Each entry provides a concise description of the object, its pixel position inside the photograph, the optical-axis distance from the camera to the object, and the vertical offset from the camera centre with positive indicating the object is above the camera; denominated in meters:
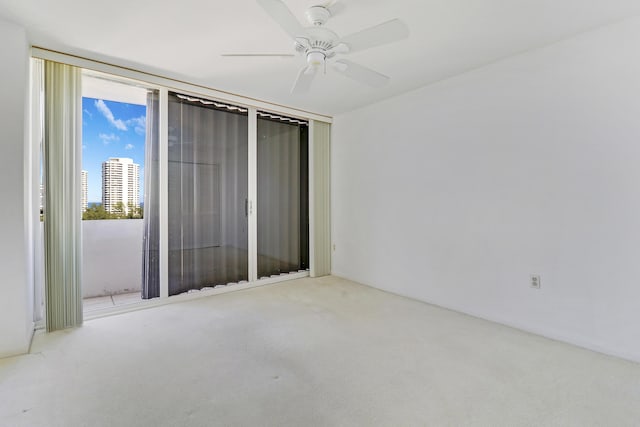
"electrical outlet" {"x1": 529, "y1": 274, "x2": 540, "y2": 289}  2.64 -0.61
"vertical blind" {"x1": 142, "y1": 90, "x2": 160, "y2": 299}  3.28 +0.11
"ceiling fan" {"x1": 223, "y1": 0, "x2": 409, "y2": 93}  1.64 +1.03
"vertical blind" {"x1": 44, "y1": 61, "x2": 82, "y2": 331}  2.65 +0.16
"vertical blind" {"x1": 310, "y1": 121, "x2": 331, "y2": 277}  4.58 +0.17
